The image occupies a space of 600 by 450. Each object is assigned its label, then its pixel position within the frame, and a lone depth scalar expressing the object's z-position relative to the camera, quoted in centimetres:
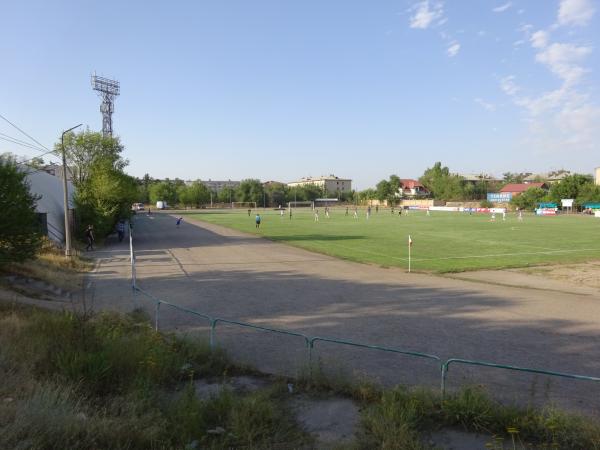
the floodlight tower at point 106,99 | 7306
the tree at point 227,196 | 17275
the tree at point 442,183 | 14475
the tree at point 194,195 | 15384
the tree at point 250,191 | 16531
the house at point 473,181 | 18418
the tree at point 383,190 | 14875
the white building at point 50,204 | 2848
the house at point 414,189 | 16926
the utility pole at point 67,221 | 2280
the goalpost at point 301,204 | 17076
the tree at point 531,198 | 9639
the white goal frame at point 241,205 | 16250
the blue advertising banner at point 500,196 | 13025
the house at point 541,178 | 17862
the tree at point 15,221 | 1509
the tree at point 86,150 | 4409
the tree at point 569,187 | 9388
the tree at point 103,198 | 3391
